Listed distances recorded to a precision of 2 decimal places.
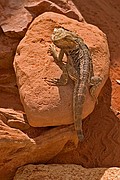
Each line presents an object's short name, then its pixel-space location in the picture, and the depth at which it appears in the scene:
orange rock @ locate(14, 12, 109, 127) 3.80
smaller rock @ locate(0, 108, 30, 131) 3.87
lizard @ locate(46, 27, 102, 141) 3.88
